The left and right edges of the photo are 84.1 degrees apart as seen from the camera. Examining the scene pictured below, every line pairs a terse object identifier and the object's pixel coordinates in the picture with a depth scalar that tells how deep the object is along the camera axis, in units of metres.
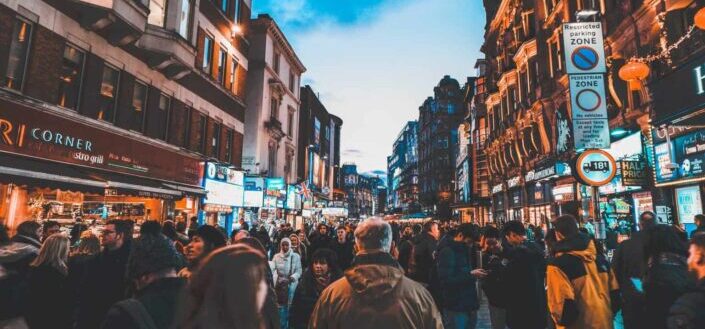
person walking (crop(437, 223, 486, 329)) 6.16
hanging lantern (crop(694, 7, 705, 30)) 8.32
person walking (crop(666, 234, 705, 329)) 2.55
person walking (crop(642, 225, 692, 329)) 3.89
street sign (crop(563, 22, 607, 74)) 9.98
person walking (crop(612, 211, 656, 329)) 6.09
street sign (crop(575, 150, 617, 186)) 8.06
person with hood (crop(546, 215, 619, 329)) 4.09
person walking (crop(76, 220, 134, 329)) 4.75
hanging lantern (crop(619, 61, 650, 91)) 11.62
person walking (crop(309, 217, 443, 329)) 2.57
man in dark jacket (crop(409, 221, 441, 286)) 7.46
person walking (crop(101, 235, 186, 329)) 2.30
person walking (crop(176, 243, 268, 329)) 1.96
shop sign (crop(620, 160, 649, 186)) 13.98
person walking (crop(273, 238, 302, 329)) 8.03
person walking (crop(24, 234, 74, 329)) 4.92
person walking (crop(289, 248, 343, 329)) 4.94
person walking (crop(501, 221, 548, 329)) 5.10
